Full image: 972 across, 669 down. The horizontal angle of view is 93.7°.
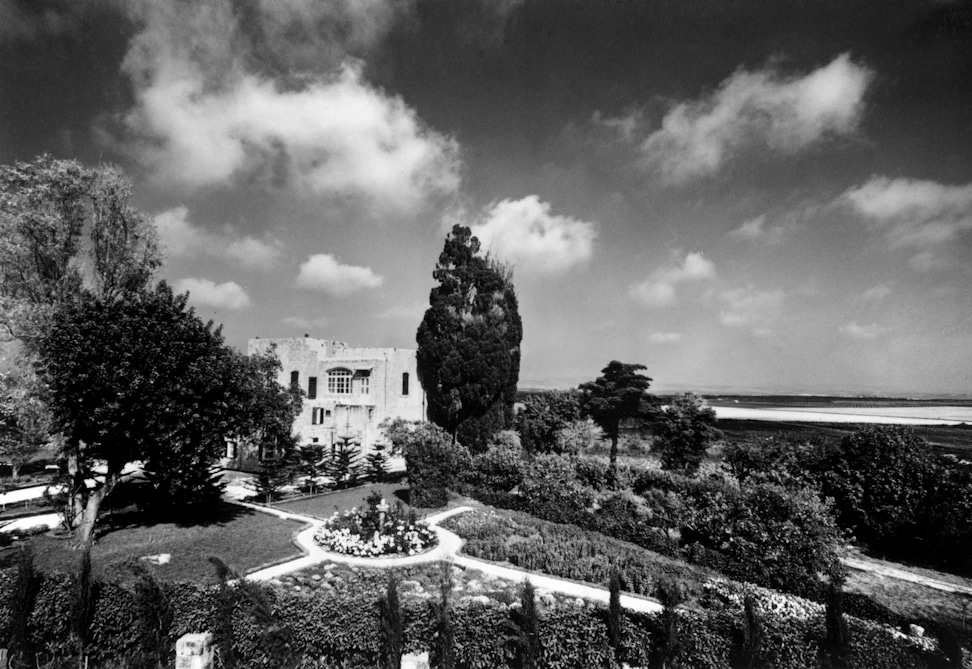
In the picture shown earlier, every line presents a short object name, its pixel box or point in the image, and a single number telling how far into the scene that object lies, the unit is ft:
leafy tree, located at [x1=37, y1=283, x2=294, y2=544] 46.32
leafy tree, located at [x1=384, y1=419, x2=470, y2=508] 72.54
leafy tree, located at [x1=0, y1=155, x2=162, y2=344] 57.11
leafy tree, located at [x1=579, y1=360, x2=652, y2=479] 118.83
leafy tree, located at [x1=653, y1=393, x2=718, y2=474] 97.04
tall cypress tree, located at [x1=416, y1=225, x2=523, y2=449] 112.57
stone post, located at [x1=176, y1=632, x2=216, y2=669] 26.55
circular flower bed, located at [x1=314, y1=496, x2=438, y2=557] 49.96
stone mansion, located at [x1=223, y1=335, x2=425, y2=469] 106.63
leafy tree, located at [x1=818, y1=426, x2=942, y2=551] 56.90
